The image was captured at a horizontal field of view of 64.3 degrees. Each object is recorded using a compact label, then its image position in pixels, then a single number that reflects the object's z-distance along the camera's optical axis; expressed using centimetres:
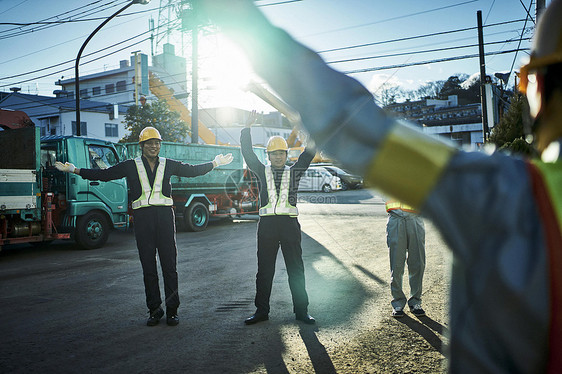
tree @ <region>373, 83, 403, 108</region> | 3842
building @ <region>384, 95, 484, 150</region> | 3934
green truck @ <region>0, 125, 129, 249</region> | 973
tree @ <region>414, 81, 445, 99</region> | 5373
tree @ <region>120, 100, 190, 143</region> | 2761
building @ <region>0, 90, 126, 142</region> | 4016
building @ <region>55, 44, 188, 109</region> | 5159
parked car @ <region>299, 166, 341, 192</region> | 2658
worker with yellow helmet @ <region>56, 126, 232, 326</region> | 524
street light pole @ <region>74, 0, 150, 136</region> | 1604
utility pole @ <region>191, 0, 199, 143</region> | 2088
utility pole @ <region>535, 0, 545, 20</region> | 1215
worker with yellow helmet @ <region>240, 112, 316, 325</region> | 518
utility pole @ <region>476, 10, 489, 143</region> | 2005
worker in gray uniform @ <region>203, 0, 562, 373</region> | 62
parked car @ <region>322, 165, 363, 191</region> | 2727
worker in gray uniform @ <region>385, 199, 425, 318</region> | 533
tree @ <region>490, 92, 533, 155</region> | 1756
